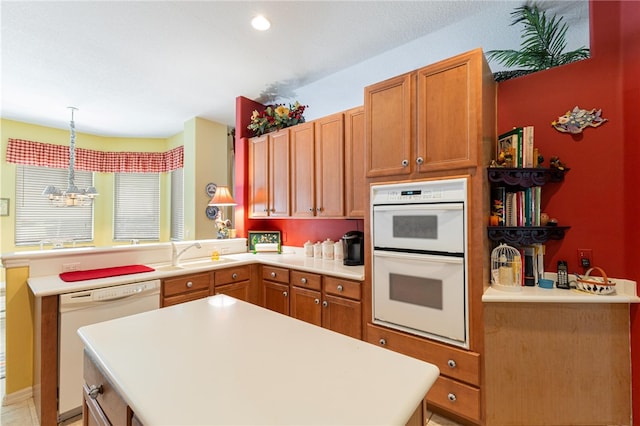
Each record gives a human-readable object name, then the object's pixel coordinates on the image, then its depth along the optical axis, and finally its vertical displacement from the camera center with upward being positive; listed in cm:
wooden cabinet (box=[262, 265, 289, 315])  273 -72
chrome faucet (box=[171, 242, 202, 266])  285 -38
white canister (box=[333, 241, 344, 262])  290 -37
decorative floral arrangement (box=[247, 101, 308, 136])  329 +114
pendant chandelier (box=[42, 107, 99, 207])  418 +32
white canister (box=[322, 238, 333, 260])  298 -36
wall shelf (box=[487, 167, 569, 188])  180 +26
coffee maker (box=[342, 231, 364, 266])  267 -31
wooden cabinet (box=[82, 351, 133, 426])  82 -58
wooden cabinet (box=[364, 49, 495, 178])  176 +66
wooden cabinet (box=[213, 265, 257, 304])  270 -66
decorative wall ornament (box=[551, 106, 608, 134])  180 +62
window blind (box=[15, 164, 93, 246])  439 +3
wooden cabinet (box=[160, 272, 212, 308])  236 -63
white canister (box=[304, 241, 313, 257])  316 -37
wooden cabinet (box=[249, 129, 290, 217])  319 +47
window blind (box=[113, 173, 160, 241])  534 +15
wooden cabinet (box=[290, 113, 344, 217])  274 +48
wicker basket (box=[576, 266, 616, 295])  167 -40
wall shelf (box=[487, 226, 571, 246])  181 -11
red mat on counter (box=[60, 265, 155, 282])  213 -46
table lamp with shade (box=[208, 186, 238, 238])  336 +16
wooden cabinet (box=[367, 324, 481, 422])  175 -99
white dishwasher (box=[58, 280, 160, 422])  186 -74
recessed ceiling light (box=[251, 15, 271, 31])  217 +149
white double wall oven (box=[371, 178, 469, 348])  180 -29
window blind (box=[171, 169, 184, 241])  509 +19
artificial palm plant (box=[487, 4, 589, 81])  201 +125
